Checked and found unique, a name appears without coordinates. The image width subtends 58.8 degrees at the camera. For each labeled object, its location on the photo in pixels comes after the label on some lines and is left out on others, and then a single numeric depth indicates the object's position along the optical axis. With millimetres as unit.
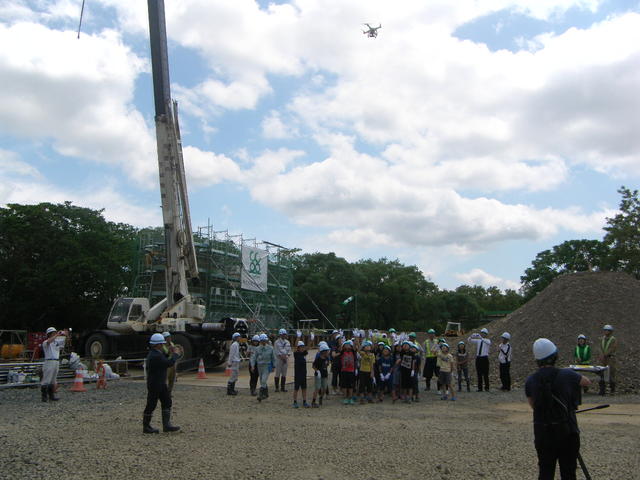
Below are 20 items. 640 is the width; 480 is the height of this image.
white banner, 42375
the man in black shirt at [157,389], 8820
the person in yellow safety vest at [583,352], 14383
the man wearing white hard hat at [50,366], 13164
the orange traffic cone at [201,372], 19922
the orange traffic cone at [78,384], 15656
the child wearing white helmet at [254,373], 14469
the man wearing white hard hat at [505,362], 15344
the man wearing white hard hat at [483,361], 15648
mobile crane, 21656
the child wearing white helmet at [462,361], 15523
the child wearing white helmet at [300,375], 12570
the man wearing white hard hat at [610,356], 14078
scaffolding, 39438
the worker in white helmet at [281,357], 15367
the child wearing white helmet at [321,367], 12711
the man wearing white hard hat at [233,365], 14961
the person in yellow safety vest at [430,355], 15195
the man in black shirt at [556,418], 4867
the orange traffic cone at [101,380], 16406
